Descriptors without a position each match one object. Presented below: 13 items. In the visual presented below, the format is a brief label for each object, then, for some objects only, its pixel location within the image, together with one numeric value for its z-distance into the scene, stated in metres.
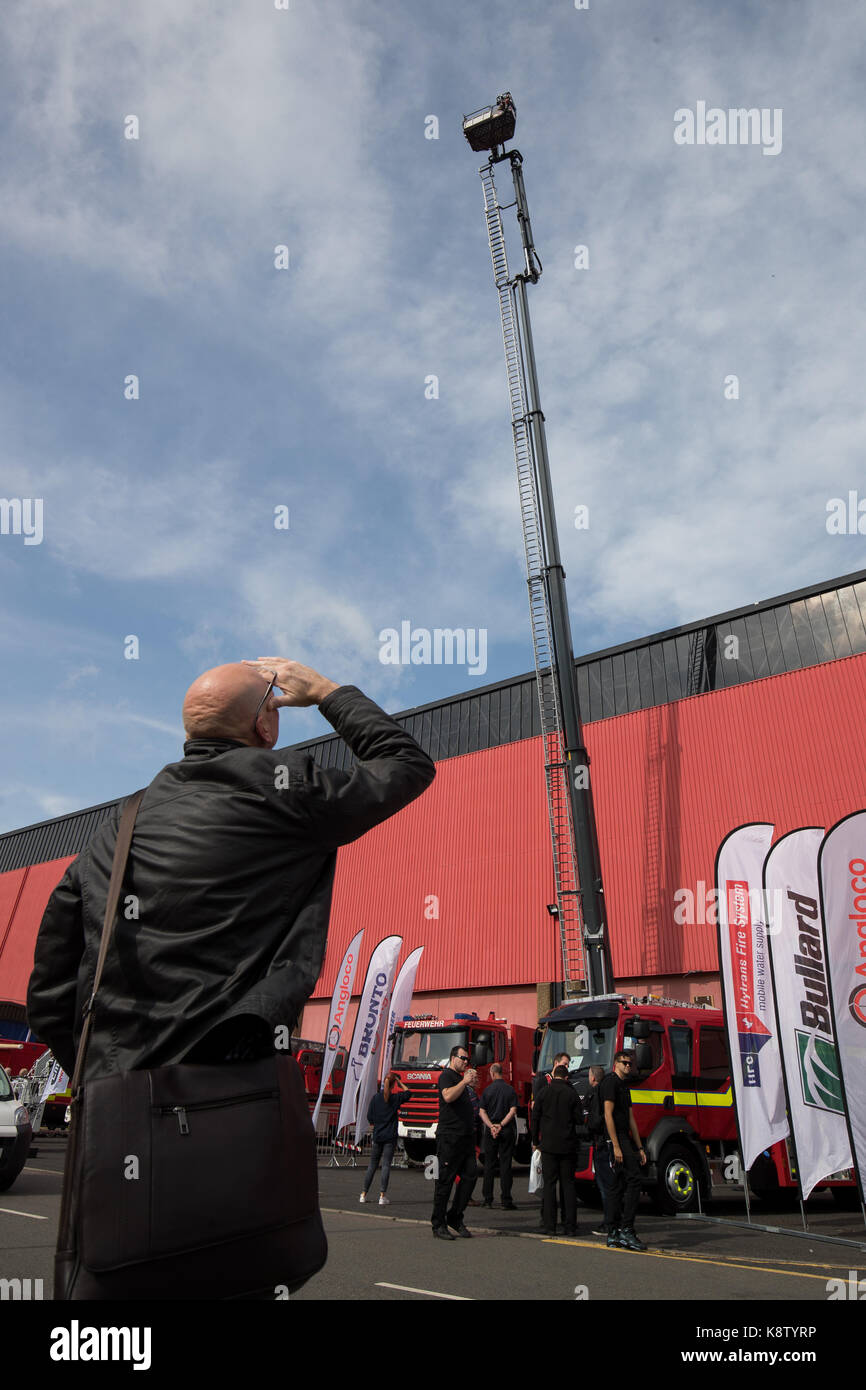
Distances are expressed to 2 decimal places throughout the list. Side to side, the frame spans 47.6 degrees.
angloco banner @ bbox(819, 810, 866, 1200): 9.57
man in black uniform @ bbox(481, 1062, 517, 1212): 13.86
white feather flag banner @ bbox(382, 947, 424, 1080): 20.94
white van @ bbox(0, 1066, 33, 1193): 12.35
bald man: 1.84
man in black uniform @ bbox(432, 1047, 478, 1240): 10.46
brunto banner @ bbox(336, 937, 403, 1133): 17.61
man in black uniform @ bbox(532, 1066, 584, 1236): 11.06
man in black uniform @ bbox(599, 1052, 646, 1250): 10.05
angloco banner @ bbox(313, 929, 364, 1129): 20.92
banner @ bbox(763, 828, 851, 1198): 10.51
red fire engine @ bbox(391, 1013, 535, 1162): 19.81
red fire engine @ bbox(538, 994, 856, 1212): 13.37
